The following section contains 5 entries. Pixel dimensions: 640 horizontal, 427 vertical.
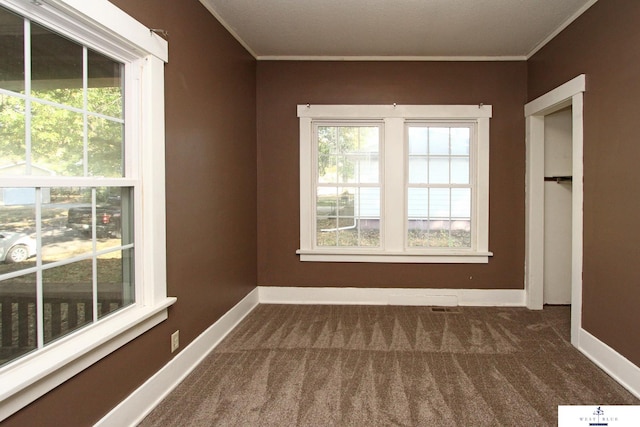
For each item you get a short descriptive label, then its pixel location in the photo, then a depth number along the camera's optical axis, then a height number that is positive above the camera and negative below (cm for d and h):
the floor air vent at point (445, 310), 398 -110
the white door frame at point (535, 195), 376 +13
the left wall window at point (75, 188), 142 +9
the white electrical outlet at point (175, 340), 244 -88
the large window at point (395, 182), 416 +28
